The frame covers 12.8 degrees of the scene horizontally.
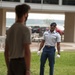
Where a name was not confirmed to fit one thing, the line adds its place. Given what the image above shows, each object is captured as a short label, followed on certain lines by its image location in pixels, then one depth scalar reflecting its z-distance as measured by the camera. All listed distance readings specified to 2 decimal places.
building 37.03
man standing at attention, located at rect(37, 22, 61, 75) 10.01
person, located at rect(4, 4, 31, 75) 5.38
